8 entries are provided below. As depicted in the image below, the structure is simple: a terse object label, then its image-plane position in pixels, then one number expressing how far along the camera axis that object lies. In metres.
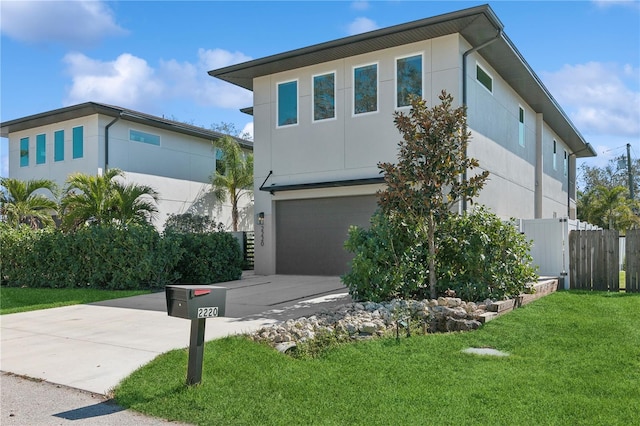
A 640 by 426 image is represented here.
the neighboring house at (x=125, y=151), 19.25
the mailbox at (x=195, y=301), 4.71
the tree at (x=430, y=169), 9.27
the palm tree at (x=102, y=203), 14.15
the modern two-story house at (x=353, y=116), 13.44
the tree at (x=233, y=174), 22.09
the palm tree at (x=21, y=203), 16.70
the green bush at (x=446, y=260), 9.08
